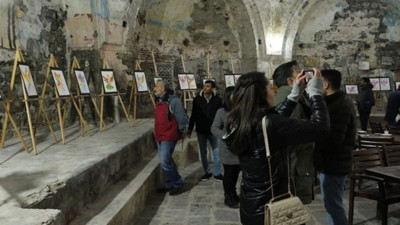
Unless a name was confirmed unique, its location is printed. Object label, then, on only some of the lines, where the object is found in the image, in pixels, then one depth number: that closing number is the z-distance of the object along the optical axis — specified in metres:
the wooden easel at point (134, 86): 7.02
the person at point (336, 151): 2.71
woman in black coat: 1.83
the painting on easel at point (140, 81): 7.35
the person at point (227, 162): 4.21
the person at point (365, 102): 8.19
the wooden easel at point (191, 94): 9.08
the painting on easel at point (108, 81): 6.49
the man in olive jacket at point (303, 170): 2.31
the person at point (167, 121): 4.55
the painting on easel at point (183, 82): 8.50
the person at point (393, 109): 6.02
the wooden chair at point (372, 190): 3.28
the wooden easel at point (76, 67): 5.87
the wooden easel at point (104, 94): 6.32
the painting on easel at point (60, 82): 5.22
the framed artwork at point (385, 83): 10.12
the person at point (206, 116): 5.18
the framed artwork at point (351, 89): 10.36
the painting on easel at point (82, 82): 5.91
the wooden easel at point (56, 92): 5.11
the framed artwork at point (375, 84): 10.14
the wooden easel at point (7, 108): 4.39
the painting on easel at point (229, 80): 9.26
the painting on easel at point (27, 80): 4.60
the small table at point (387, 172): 2.97
